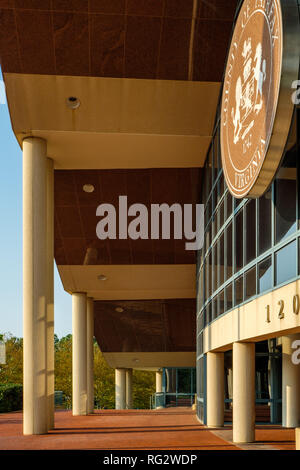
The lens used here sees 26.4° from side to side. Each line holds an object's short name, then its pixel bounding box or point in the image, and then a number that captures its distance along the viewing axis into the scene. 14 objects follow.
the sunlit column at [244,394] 15.22
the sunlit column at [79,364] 30.28
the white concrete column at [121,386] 47.81
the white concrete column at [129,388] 50.88
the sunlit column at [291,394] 21.16
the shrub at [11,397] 34.19
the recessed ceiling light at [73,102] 18.14
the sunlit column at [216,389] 20.38
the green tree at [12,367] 62.81
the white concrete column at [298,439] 11.80
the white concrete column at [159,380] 55.25
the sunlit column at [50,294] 19.28
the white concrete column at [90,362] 31.55
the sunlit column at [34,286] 18.20
